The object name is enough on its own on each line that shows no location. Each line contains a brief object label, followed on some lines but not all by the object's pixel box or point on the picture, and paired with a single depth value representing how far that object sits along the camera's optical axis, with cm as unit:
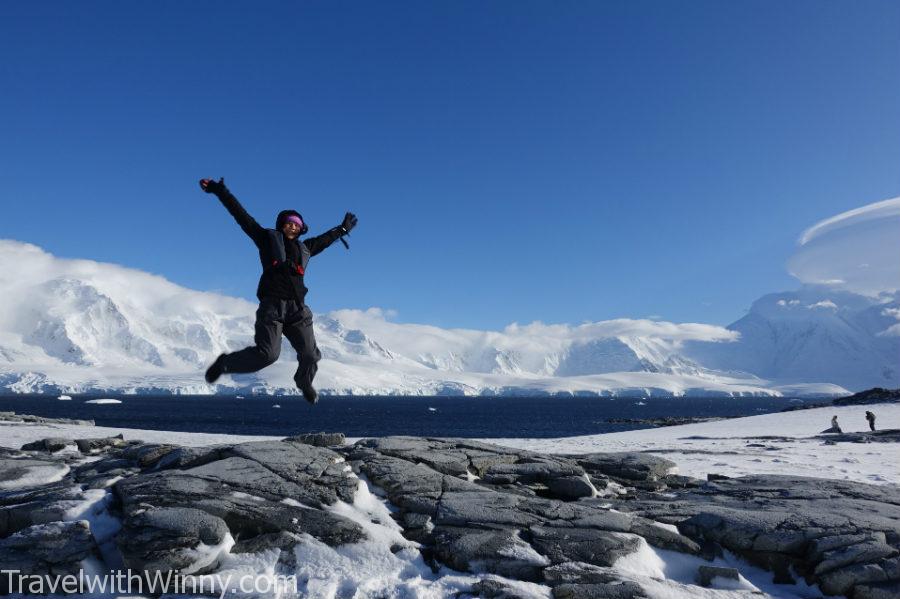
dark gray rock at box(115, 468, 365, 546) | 791
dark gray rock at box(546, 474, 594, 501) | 1112
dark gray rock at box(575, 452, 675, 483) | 1316
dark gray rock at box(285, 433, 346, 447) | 1300
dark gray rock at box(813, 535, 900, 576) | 784
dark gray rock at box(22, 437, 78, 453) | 1438
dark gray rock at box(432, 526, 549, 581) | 741
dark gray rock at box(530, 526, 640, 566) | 772
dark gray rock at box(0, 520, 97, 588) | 704
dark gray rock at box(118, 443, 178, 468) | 1159
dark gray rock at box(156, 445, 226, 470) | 1023
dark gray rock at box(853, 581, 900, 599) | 737
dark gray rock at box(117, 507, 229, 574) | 698
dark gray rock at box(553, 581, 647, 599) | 684
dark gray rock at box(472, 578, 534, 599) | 677
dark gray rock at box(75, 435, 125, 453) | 1426
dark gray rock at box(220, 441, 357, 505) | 902
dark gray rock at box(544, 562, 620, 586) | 716
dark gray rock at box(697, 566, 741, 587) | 769
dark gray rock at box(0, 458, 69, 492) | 1005
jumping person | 581
